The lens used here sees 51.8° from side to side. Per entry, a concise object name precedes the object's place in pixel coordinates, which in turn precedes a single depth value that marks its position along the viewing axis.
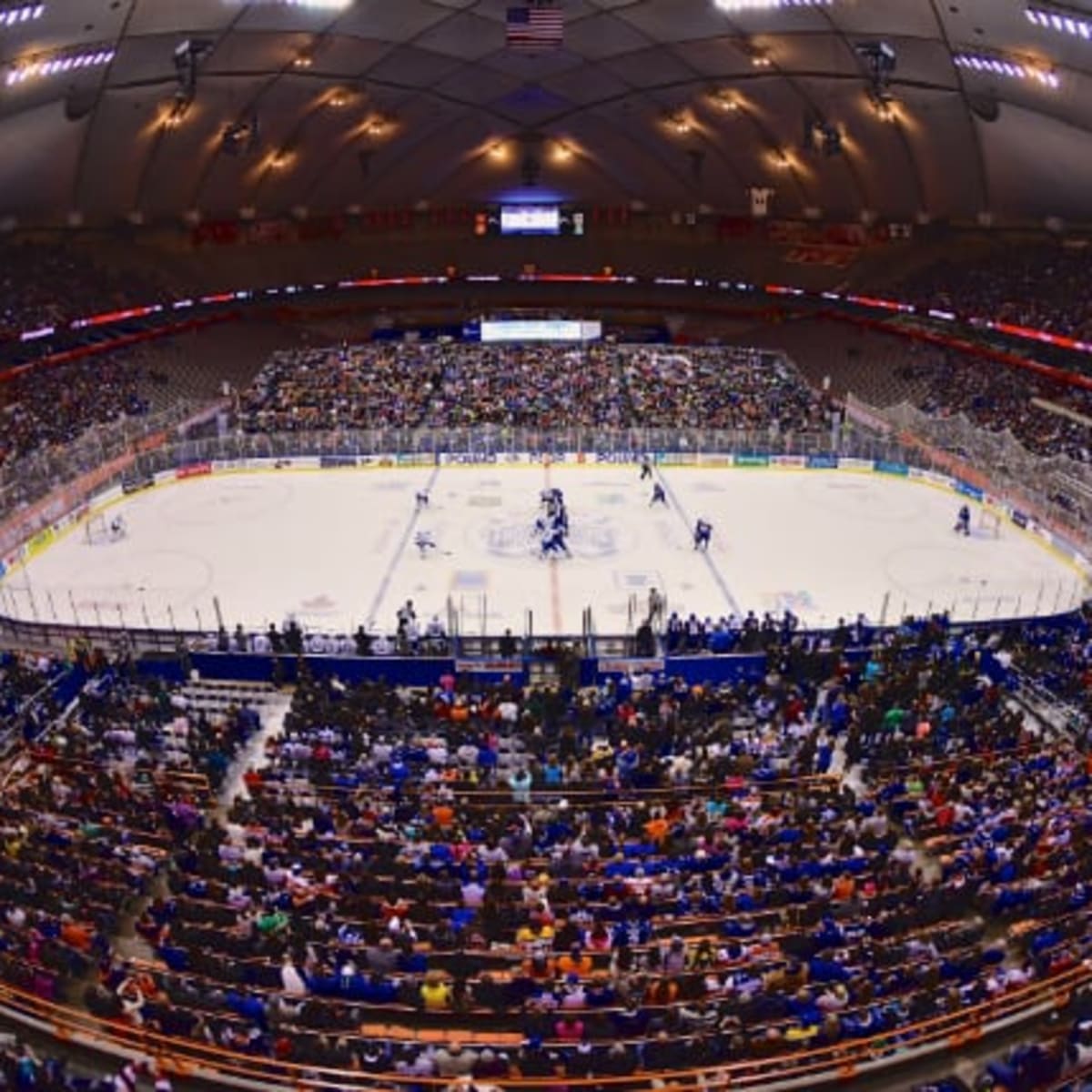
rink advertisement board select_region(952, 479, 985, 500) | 40.03
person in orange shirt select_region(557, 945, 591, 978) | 12.97
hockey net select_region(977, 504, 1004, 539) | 36.25
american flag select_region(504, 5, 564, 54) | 34.88
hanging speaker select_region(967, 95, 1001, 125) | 44.19
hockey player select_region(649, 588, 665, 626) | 27.56
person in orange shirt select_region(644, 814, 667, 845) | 15.67
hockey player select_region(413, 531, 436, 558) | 33.88
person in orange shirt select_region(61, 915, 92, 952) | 13.47
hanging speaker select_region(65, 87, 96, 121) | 42.81
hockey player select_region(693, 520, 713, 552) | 34.09
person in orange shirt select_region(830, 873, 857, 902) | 14.21
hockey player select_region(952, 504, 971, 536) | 35.66
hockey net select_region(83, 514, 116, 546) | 35.38
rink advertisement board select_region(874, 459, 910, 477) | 42.78
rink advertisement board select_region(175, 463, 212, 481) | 42.62
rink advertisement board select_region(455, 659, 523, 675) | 24.61
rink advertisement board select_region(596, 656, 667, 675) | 24.88
